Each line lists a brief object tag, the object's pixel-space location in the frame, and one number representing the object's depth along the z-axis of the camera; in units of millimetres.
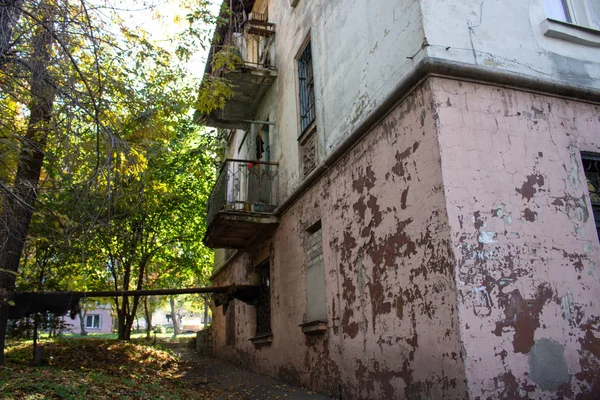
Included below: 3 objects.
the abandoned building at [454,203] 4277
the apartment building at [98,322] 53312
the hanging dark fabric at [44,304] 9461
